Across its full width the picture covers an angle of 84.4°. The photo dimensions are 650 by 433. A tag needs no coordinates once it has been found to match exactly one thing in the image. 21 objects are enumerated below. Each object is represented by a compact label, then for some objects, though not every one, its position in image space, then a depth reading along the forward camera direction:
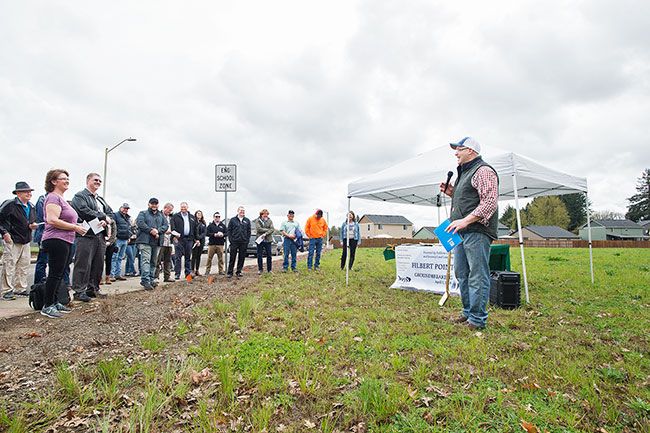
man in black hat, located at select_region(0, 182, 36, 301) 6.41
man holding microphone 4.33
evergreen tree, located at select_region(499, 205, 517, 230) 81.04
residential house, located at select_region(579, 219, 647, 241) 77.88
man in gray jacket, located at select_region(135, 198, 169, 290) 7.91
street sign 10.41
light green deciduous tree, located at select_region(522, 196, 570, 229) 74.56
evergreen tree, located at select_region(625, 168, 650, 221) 83.81
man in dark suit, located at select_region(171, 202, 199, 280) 9.76
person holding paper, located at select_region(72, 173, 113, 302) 5.95
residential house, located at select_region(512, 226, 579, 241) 65.94
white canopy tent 6.54
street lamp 20.35
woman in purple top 4.79
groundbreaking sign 7.56
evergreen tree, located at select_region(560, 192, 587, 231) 76.68
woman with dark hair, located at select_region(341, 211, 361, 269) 11.14
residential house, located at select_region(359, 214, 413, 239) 80.94
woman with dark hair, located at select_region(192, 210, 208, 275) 10.35
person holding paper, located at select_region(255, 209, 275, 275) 10.71
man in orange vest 11.59
